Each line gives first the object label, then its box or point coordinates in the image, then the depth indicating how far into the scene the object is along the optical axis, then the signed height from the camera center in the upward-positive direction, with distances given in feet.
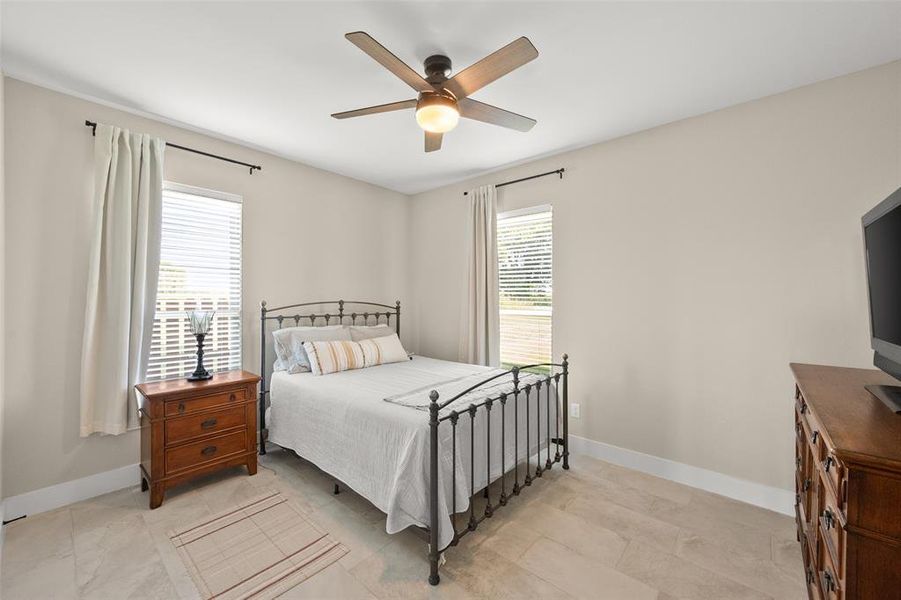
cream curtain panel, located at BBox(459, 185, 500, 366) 12.80 +1.13
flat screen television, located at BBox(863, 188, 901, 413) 4.46 +0.31
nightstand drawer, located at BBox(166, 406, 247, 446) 8.34 -2.50
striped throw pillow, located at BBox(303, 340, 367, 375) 10.39 -1.16
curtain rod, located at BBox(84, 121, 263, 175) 8.45 +4.39
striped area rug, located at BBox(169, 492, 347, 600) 6.03 -4.22
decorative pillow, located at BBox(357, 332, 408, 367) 11.53 -1.14
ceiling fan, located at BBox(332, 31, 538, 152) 5.40 +3.78
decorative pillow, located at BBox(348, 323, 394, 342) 12.35 -0.57
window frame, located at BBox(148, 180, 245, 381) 9.73 +3.34
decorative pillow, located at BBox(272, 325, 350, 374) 10.71 -0.85
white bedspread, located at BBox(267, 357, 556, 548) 6.43 -2.49
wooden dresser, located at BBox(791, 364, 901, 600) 3.16 -1.71
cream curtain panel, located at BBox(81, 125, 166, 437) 8.38 +0.77
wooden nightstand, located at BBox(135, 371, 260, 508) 8.13 -2.57
